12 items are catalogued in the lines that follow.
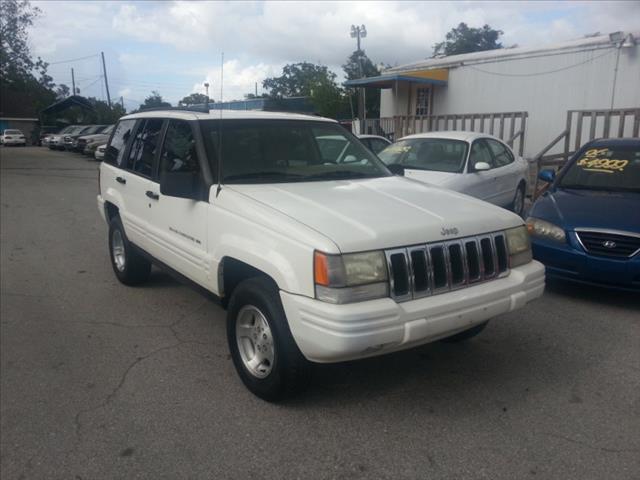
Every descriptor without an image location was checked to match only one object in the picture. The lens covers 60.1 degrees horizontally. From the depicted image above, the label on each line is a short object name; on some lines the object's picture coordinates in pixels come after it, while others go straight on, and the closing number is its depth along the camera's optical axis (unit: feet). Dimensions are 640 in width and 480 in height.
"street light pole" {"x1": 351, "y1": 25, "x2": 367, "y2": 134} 66.08
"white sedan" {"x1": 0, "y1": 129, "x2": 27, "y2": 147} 154.20
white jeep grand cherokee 9.91
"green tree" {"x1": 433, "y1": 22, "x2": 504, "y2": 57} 168.66
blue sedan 16.65
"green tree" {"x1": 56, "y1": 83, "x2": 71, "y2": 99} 284.90
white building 47.55
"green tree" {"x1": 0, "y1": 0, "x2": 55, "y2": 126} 108.17
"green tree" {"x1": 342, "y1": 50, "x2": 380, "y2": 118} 110.25
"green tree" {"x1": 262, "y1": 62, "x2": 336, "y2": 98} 182.91
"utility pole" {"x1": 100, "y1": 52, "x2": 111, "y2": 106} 179.13
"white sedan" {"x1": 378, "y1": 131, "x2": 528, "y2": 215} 26.16
